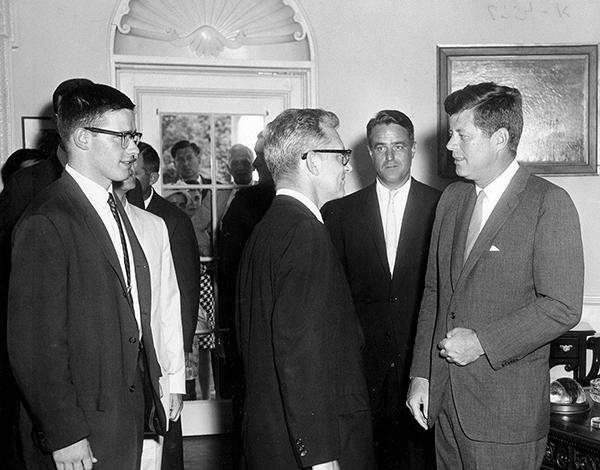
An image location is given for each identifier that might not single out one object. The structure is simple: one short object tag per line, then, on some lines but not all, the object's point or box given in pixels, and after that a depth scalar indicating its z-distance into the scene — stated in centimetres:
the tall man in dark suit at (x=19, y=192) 287
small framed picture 442
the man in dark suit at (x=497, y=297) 208
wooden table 249
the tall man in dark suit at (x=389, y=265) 343
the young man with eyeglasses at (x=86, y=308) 197
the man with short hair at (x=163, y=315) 263
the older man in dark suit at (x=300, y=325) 193
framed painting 486
